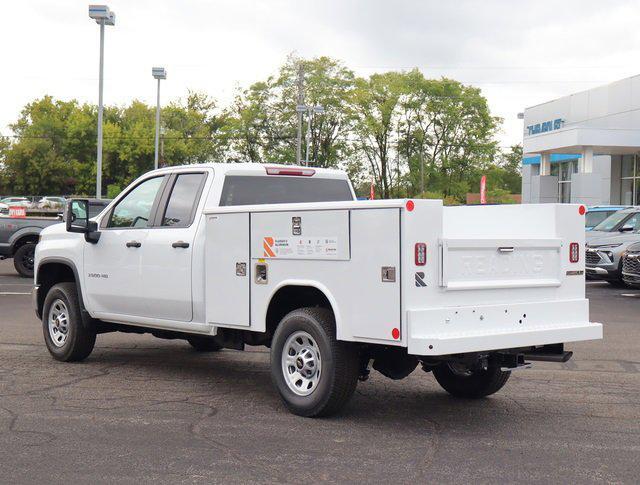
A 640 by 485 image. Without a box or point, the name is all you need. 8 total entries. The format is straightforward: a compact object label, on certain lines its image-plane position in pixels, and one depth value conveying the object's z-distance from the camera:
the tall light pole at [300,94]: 61.05
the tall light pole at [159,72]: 40.72
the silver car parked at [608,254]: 18.84
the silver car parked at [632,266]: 16.83
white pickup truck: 6.18
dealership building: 41.06
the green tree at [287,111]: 69.88
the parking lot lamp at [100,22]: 30.41
